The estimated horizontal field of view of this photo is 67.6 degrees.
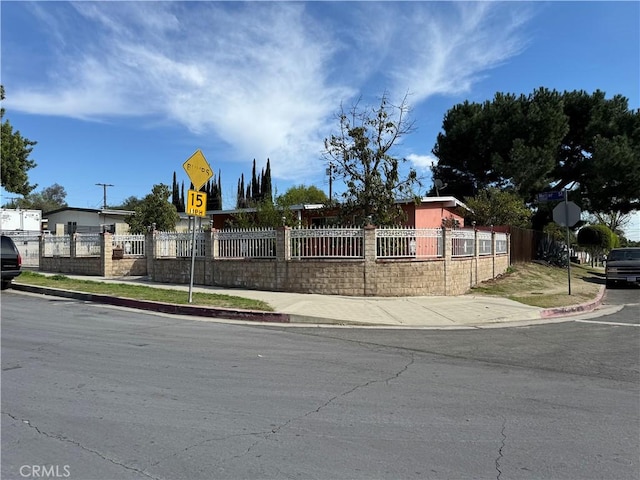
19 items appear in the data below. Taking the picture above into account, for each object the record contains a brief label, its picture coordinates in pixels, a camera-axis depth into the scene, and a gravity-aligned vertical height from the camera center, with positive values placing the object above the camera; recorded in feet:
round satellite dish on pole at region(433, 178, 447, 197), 114.79 +15.94
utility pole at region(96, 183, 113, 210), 234.85 +28.22
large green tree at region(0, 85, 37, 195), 92.22 +17.51
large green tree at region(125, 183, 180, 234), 107.65 +8.28
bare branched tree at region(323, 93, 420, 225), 61.41 +9.16
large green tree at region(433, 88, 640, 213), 105.91 +24.24
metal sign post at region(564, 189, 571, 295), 54.65 +4.64
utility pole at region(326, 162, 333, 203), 63.08 +10.38
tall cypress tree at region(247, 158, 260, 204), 187.93 +25.78
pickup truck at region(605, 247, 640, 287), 70.64 -2.28
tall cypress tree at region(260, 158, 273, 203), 180.14 +27.03
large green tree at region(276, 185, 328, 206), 153.70 +18.75
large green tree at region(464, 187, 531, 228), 88.02 +7.49
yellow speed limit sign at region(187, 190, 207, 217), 41.44 +4.00
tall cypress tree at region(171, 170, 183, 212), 213.97 +24.62
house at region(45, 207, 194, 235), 135.44 +8.95
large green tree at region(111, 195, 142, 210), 258.26 +24.98
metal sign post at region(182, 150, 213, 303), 40.88 +6.10
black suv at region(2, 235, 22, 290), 54.80 -1.60
